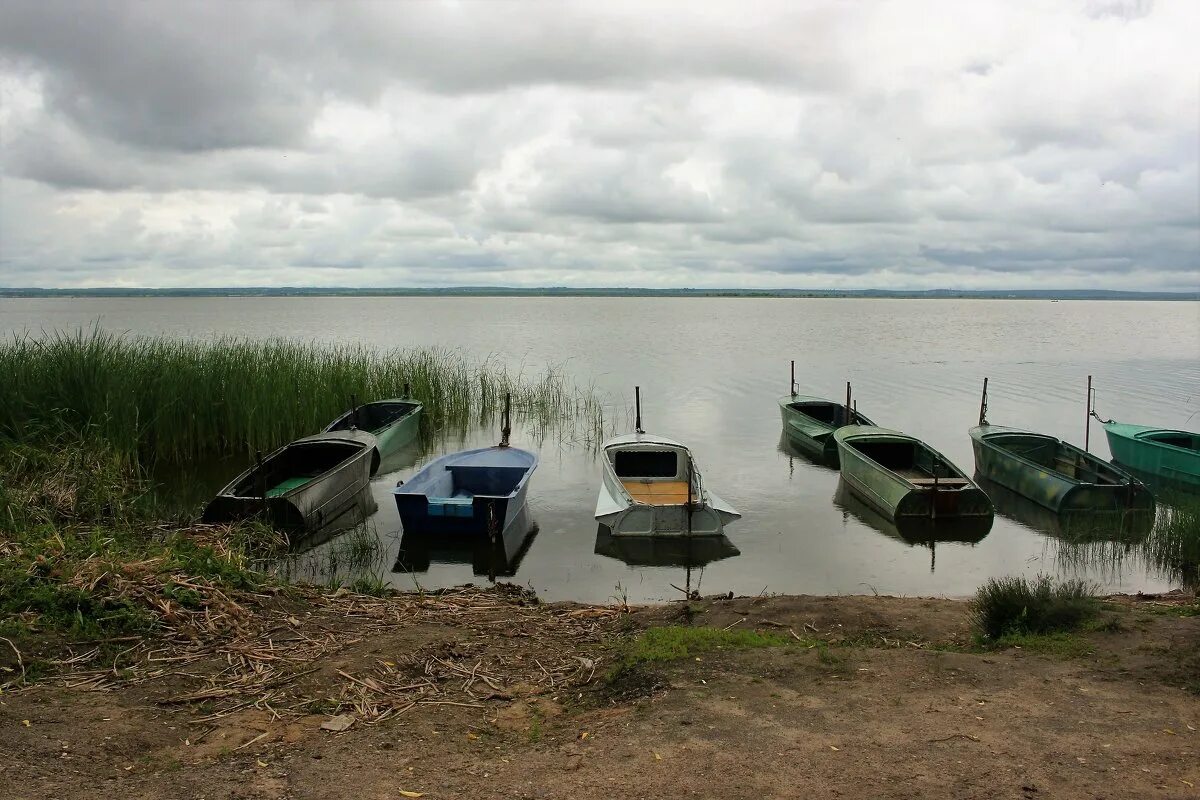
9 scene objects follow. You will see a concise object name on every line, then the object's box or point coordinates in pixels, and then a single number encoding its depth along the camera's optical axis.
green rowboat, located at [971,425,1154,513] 14.80
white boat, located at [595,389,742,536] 12.97
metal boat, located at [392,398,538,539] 12.93
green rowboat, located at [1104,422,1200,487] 16.91
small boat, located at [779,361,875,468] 20.47
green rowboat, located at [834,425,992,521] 14.35
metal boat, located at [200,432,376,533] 12.45
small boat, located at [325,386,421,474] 19.55
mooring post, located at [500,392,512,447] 17.24
